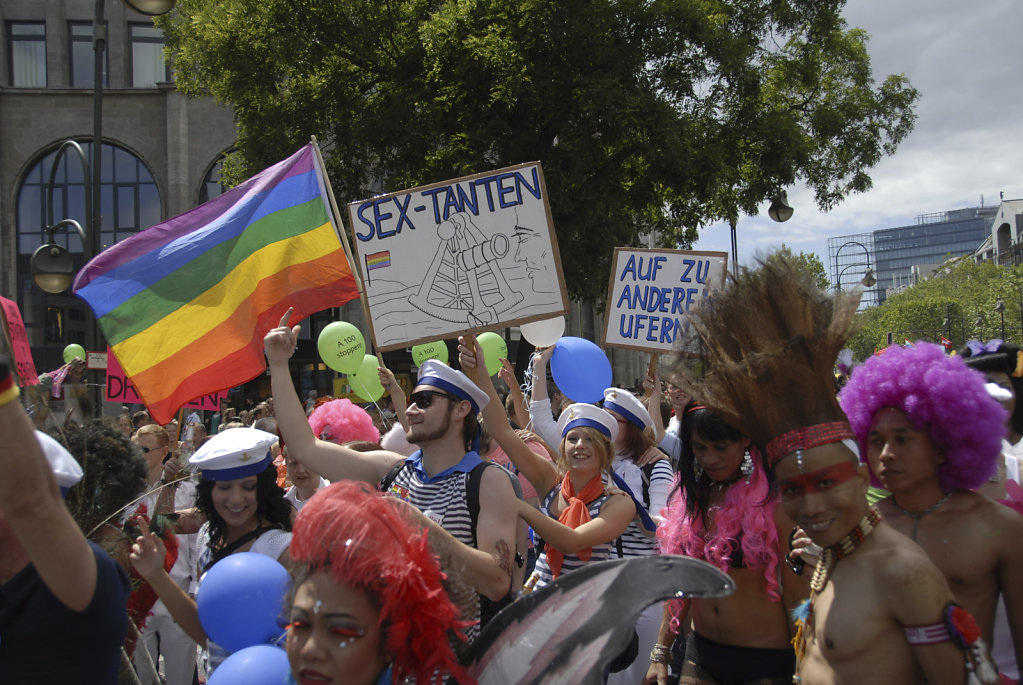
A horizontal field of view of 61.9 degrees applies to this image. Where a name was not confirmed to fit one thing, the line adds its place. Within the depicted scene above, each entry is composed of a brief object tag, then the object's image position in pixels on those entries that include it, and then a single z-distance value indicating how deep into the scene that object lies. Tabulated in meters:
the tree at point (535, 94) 14.77
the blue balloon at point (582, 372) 6.18
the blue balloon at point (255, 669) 2.17
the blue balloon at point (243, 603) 2.54
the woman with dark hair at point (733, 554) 3.21
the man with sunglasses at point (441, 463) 2.88
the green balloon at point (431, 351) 9.52
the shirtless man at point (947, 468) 2.60
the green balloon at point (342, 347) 9.41
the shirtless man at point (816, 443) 2.17
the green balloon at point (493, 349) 8.92
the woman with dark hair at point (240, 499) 3.55
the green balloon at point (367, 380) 9.86
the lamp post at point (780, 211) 16.38
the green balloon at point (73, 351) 12.89
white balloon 7.06
